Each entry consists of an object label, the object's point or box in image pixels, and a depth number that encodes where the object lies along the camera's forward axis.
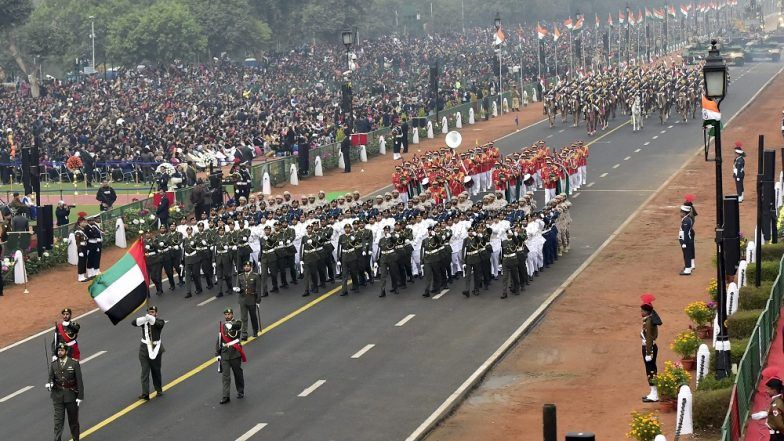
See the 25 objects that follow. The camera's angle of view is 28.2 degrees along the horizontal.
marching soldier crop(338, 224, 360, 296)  37.78
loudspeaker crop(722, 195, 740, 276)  30.22
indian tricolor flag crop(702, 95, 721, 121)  26.39
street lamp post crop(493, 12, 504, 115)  82.21
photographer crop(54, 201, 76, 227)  47.59
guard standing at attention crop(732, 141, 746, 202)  48.88
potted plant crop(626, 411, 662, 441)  22.77
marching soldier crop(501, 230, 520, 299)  36.88
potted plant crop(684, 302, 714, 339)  30.56
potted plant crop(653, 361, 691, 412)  26.38
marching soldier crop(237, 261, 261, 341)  33.12
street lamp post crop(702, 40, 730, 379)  25.06
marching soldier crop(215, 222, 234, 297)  38.72
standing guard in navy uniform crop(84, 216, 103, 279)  41.75
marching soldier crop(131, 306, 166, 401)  28.94
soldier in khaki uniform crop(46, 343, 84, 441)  26.34
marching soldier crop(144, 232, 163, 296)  39.19
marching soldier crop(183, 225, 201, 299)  38.94
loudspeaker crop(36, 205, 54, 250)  43.62
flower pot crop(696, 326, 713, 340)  30.66
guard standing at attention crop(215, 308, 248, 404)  28.16
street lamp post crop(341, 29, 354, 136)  64.88
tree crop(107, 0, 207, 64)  100.81
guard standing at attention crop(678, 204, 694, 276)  38.47
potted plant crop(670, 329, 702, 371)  28.42
